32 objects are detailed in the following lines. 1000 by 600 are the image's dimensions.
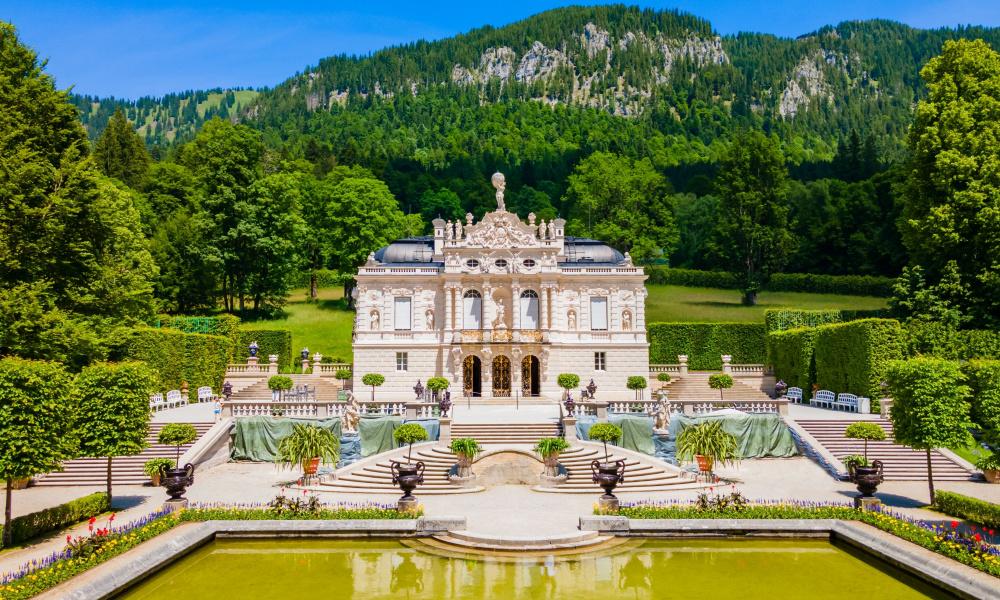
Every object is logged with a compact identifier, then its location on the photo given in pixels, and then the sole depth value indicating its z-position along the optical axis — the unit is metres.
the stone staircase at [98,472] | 28.62
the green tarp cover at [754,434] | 33.41
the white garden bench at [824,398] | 40.50
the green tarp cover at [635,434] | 32.78
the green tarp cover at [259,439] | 33.25
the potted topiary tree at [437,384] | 41.34
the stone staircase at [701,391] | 45.59
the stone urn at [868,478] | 22.69
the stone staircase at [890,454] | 29.47
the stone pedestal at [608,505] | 22.78
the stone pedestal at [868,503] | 22.56
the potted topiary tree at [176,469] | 22.77
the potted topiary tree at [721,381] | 43.03
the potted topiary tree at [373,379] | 43.31
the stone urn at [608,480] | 23.33
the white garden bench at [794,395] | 44.57
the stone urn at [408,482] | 22.98
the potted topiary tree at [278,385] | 41.53
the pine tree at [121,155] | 81.38
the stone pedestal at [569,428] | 32.50
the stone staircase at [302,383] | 43.92
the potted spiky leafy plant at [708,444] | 28.02
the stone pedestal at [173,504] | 22.44
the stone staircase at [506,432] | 32.66
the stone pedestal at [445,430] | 31.94
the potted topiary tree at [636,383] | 43.53
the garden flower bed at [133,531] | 15.67
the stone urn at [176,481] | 22.72
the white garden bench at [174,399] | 41.22
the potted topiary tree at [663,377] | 47.47
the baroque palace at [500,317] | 46.09
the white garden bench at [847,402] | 38.00
